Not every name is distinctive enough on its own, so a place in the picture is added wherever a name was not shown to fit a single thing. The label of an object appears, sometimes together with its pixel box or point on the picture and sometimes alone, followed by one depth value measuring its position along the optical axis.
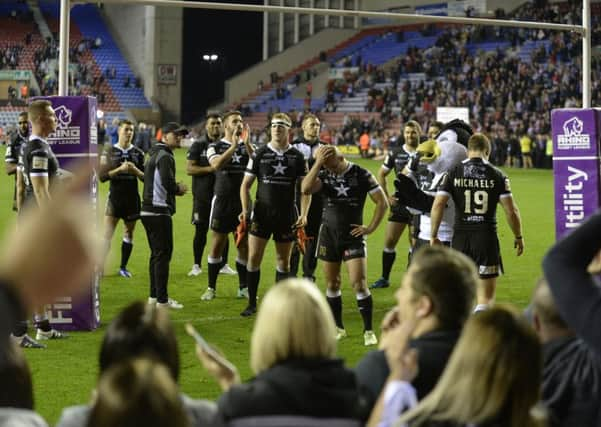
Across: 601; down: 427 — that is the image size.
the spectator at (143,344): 5.17
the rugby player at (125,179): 22.28
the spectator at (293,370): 5.43
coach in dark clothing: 18.72
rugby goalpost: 16.59
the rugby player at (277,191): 19.08
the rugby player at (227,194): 21.08
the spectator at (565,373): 5.90
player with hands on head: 16.81
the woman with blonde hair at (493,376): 4.90
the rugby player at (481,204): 17.11
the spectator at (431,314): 6.30
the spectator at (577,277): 4.71
